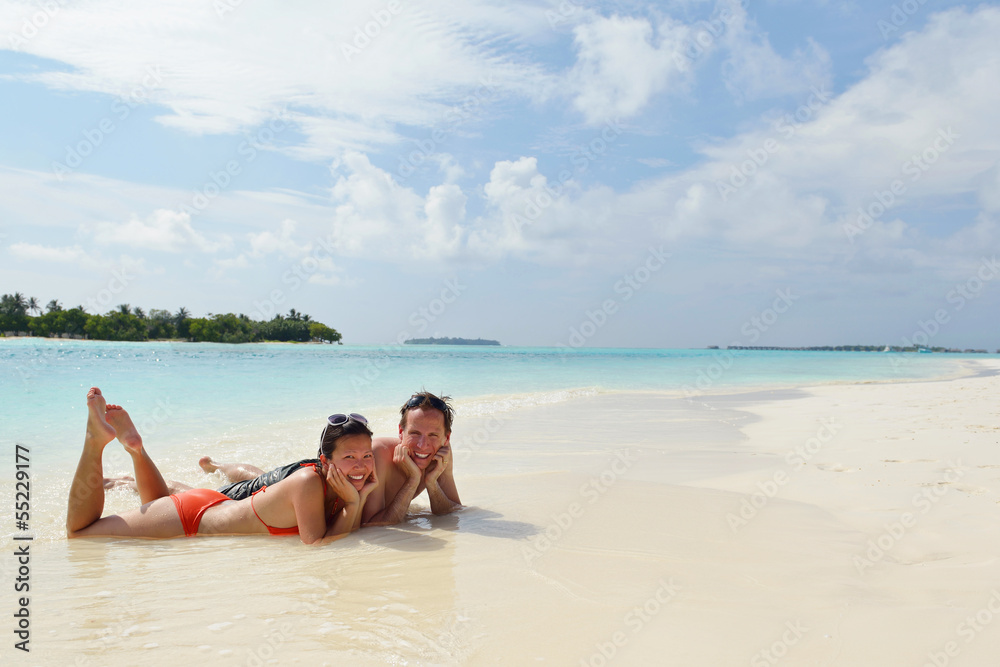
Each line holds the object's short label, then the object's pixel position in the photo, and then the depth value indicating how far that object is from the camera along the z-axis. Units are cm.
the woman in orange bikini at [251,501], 431
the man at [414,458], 479
